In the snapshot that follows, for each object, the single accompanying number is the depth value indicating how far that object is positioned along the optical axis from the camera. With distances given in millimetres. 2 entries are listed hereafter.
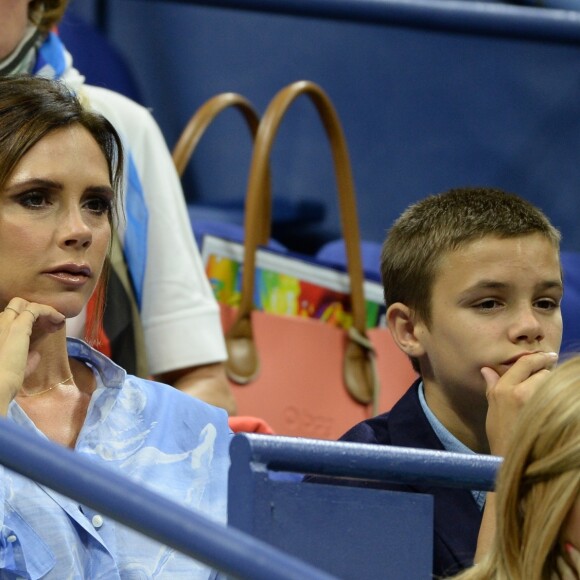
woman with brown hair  7041
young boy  7214
